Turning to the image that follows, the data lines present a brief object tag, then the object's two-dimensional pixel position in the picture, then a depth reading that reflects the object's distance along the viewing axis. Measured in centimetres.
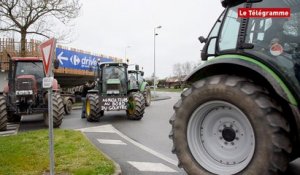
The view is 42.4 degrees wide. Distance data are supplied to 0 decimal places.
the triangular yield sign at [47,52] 606
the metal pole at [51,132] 584
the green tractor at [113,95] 1563
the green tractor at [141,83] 2448
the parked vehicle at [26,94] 1359
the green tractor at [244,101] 442
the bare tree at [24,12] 2491
